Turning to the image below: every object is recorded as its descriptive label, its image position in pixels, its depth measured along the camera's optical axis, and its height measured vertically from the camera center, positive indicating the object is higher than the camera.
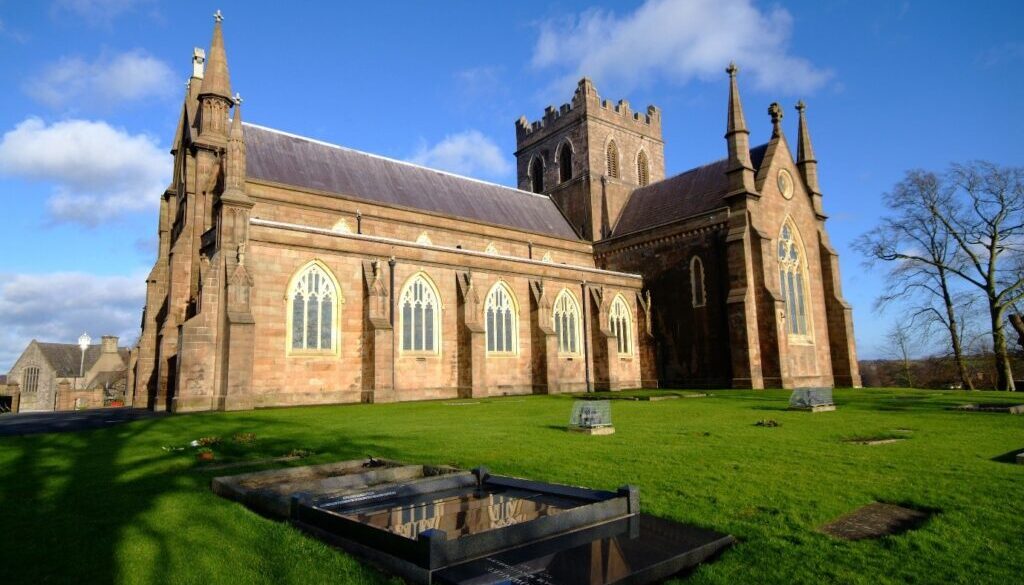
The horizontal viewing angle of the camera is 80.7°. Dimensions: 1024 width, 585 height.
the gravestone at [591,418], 13.09 -0.96
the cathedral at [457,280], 23.30 +4.59
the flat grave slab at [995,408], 16.09 -1.27
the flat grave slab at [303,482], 6.43 -1.23
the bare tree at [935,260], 31.91 +5.68
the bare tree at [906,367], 47.00 -0.25
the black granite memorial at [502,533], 4.26 -1.32
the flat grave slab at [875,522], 5.59 -1.52
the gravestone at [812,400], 17.89 -0.99
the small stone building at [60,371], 63.78 +2.00
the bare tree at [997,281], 29.47 +4.16
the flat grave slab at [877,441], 10.91 -1.38
